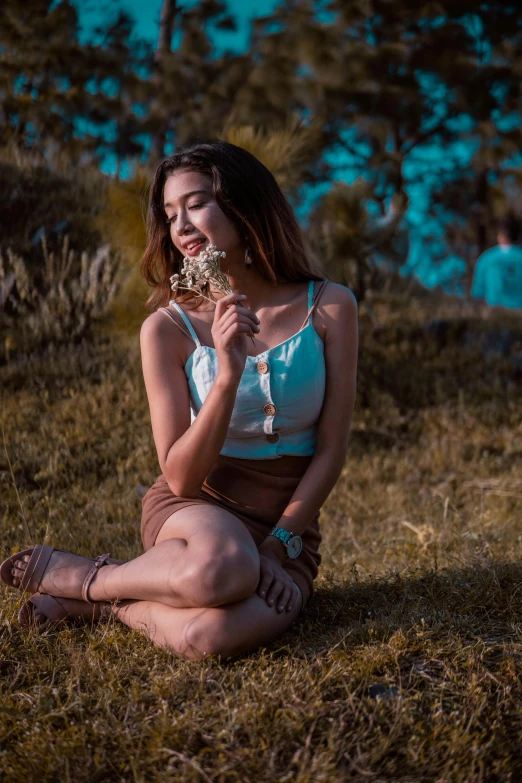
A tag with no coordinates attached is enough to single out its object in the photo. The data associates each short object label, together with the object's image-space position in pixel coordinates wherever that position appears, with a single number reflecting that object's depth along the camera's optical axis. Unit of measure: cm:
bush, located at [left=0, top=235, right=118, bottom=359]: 548
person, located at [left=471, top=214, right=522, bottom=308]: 813
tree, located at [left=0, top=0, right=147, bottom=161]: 896
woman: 221
